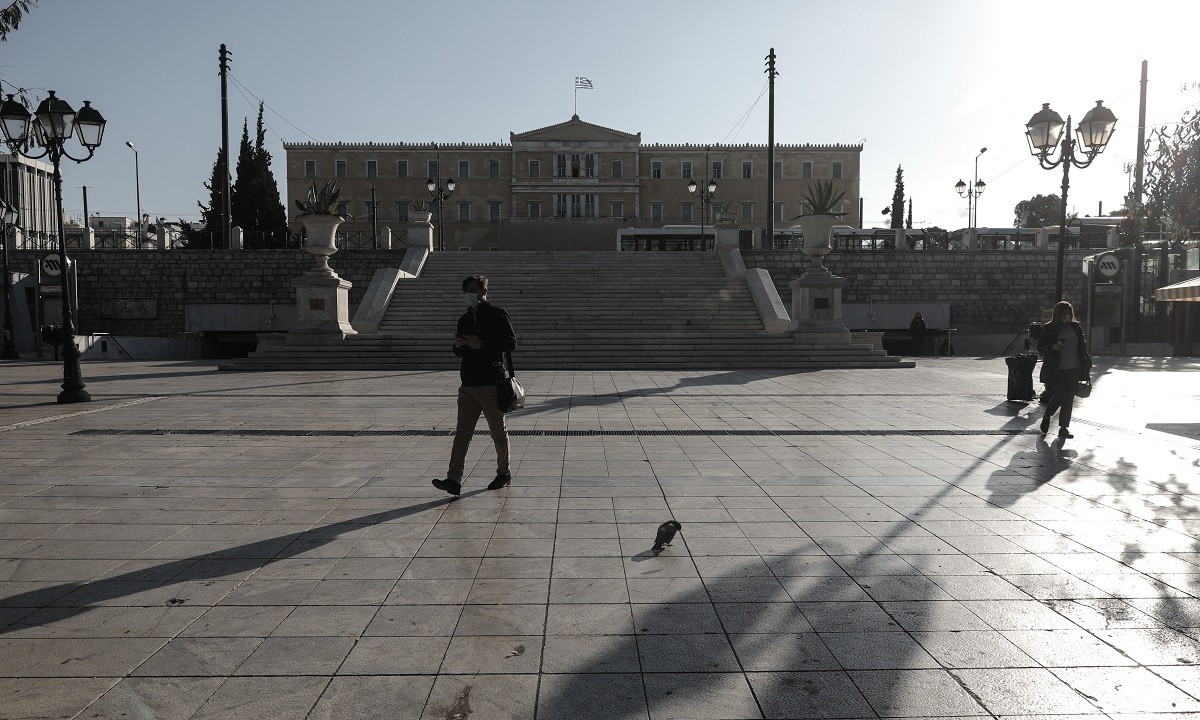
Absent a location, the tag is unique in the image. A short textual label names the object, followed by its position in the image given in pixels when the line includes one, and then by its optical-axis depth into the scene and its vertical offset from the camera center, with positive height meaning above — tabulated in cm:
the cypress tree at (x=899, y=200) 6981 +897
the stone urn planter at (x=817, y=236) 2020 +162
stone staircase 1886 -73
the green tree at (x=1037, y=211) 7562 +895
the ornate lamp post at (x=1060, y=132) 1321 +287
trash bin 1191 -129
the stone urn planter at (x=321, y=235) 2055 +169
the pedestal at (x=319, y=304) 2016 -18
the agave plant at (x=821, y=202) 2036 +252
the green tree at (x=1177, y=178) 925 +147
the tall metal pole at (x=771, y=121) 3088 +717
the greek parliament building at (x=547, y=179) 6644 +1029
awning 1426 +7
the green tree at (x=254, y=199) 5147 +665
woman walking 853 -76
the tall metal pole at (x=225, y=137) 2896 +613
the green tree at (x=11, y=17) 766 +282
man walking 589 -50
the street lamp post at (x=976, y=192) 4238 +582
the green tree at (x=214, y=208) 5047 +603
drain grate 888 -159
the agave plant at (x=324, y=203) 2072 +256
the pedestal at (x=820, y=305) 2045 -23
